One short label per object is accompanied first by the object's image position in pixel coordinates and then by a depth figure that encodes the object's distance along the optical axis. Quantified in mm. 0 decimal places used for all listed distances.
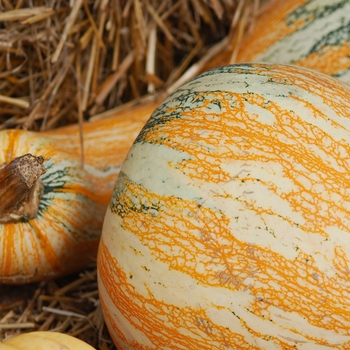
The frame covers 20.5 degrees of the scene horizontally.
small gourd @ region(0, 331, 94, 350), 658
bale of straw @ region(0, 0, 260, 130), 897
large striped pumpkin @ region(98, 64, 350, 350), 655
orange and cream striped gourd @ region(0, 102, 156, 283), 806
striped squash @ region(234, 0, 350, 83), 843
